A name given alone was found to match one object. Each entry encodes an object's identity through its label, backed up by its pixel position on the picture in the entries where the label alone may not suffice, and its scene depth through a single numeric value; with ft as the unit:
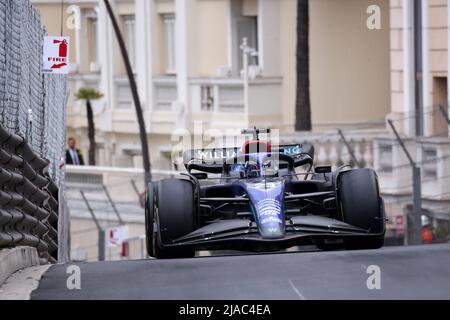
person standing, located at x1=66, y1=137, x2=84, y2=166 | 125.80
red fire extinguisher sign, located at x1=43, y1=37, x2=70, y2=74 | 64.54
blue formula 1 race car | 53.62
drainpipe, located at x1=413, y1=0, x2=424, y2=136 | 102.63
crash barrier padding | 50.55
